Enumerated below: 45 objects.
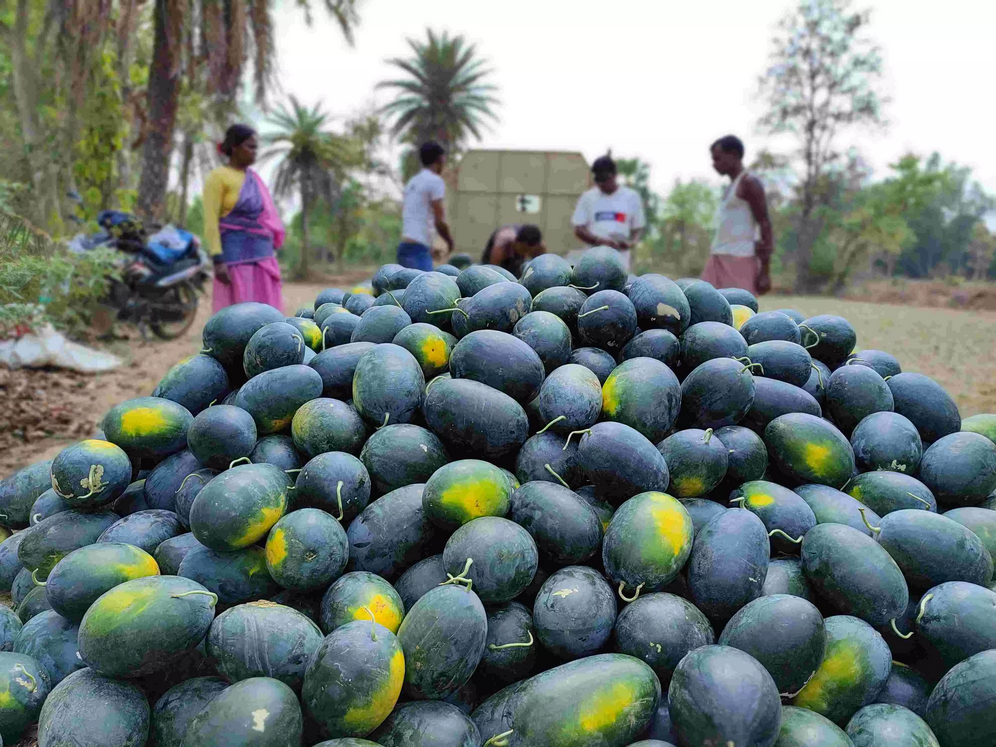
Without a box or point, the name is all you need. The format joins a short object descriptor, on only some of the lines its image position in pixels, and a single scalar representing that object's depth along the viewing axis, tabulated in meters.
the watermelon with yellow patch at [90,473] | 1.78
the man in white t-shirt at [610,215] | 6.38
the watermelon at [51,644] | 1.57
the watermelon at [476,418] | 1.81
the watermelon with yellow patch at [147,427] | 1.92
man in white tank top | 5.43
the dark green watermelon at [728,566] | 1.52
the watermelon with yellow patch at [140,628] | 1.37
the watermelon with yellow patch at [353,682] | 1.29
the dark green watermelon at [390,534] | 1.66
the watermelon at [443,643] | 1.37
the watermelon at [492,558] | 1.48
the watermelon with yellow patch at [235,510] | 1.55
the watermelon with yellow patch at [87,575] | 1.53
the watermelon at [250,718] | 1.22
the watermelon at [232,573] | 1.60
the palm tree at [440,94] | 29.95
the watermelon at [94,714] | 1.32
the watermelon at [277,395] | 1.95
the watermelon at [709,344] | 2.10
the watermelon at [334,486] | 1.67
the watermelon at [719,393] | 1.91
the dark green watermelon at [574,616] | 1.46
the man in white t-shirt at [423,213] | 6.36
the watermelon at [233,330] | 2.19
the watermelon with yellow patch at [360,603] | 1.49
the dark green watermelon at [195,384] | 2.09
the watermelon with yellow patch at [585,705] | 1.28
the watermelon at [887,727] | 1.32
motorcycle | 8.32
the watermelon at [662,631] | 1.43
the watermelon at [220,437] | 1.78
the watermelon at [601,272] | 2.36
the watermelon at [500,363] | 1.95
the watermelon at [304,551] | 1.52
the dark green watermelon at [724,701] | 1.19
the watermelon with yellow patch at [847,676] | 1.41
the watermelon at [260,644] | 1.39
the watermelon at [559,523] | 1.61
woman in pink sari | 5.06
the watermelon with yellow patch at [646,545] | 1.54
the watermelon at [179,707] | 1.36
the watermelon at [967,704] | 1.30
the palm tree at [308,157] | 28.89
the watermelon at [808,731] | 1.25
